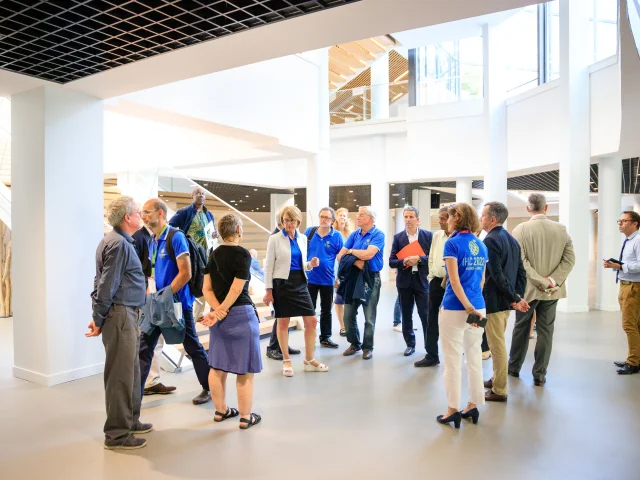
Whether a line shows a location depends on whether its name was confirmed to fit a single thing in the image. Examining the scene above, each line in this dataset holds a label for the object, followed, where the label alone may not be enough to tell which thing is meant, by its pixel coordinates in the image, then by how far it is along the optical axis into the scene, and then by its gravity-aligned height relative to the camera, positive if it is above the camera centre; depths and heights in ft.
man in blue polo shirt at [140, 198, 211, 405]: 11.80 -1.01
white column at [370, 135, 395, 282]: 46.50 +4.78
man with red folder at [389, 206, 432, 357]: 17.43 -1.54
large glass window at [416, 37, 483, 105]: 39.60 +13.57
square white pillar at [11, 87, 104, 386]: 14.37 +0.19
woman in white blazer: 14.98 -1.40
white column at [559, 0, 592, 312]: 27.55 +5.21
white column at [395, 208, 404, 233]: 64.29 +1.66
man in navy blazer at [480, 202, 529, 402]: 12.71 -1.54
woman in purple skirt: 10.58 -1.82
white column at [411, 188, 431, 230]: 59.47 +3.62
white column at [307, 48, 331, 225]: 29.94 +4.48
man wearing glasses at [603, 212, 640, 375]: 15.28 -2.16
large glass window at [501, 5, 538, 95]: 35.40 +13.65
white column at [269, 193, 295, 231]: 57.62 +4.06
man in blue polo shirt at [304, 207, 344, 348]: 17.94 -0.66
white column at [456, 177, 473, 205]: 41.11 +3.72
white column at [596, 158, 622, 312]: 28.68 +0.28
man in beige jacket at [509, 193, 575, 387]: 14.06 -1.04
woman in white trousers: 10.84 -1.69
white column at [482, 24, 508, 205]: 36.73 +8.83
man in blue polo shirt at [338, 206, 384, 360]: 17.47 -1.07
